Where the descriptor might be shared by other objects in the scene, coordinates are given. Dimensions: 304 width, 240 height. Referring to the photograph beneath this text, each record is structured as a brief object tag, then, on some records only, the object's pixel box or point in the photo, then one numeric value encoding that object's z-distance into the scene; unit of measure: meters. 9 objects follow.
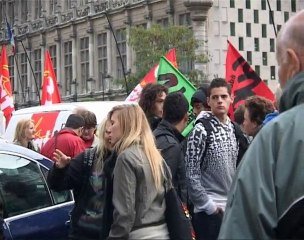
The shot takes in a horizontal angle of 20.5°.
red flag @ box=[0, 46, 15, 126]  19.73
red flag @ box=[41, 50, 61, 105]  19.39
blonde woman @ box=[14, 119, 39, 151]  9.62
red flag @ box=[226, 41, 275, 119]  13.05
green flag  12.02
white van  11.00
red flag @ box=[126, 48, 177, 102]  13.92
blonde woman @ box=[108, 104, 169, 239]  4.64
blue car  6.12
